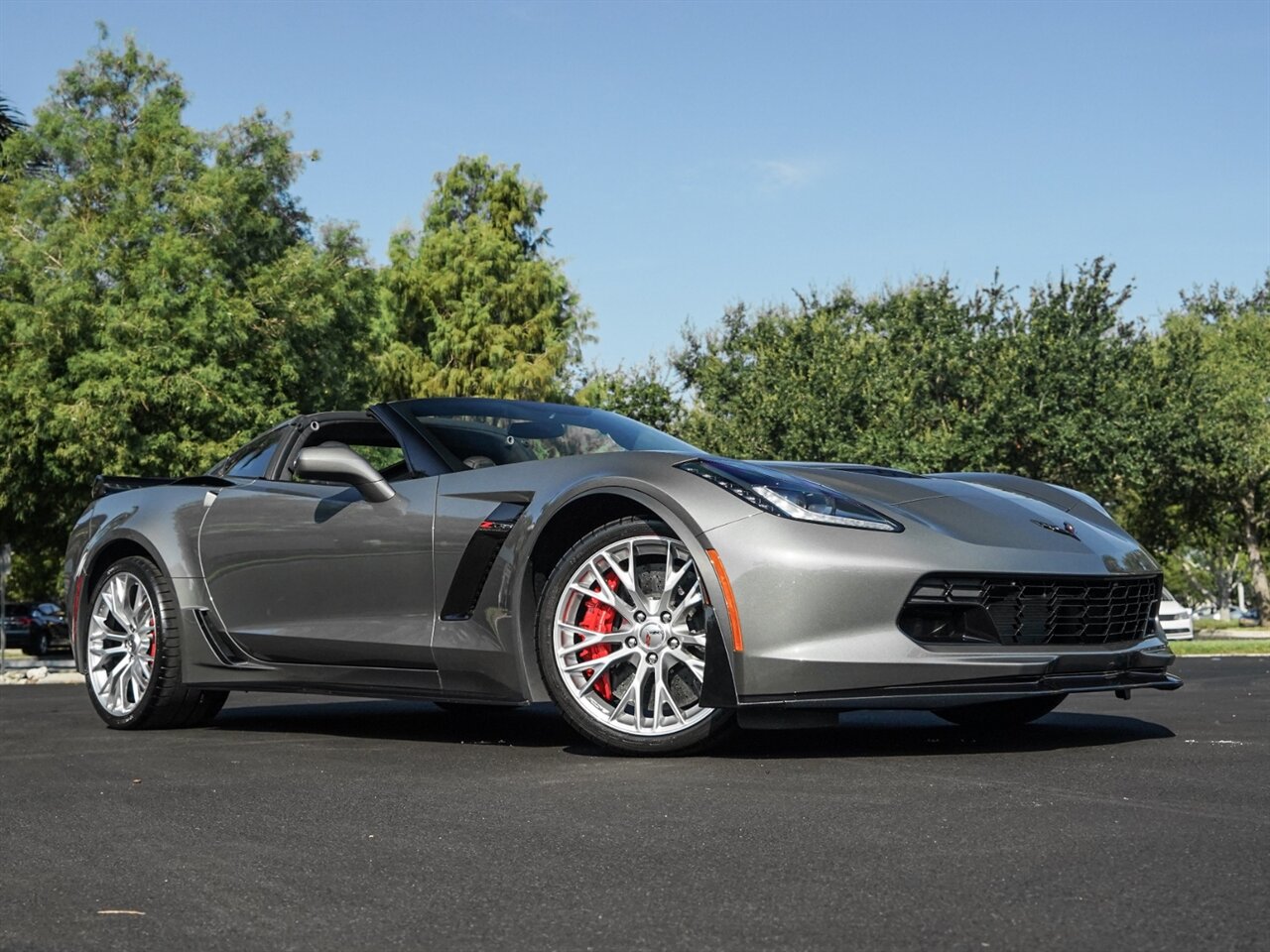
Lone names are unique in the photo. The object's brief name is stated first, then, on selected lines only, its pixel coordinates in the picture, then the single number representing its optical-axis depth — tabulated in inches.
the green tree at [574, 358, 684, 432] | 1726.1
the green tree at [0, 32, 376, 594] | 909.8
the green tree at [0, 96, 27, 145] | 1042.1
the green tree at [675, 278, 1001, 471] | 1358.3
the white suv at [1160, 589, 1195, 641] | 1039.6
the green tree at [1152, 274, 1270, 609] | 1347.2
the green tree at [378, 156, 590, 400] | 1614.2
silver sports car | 199.6
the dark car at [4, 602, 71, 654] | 1659.7
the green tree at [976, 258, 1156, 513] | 1302.9
